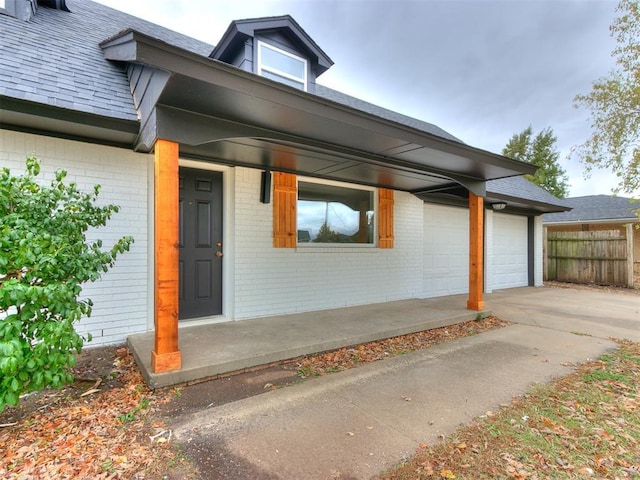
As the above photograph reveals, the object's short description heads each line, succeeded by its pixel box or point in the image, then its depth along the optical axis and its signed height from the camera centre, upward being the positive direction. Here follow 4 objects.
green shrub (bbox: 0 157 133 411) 1.94 -0.27
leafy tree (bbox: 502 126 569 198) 24.28 +6.87
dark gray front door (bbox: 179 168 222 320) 4.42 -0.02
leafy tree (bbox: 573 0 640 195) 7.55 +3.55
